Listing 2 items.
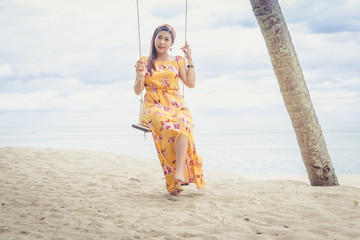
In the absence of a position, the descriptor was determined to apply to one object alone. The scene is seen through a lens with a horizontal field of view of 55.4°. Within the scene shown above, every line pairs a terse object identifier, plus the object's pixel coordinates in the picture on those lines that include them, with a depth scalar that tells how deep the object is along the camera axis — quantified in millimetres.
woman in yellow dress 3686
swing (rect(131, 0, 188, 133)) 3646
